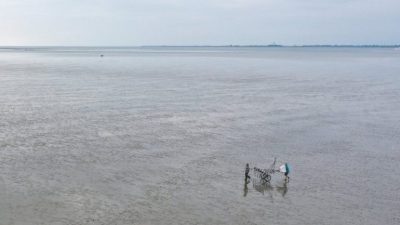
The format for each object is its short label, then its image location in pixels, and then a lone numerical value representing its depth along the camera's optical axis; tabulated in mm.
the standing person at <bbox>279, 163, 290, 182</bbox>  33094
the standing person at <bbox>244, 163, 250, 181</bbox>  32825
